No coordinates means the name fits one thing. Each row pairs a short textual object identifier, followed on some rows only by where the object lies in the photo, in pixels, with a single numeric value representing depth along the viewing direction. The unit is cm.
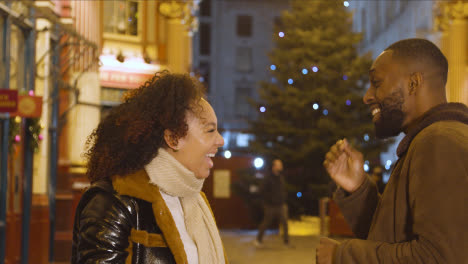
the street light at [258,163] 2082
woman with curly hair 244
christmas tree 1986
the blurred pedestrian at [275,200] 1517
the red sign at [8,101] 796
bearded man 217
